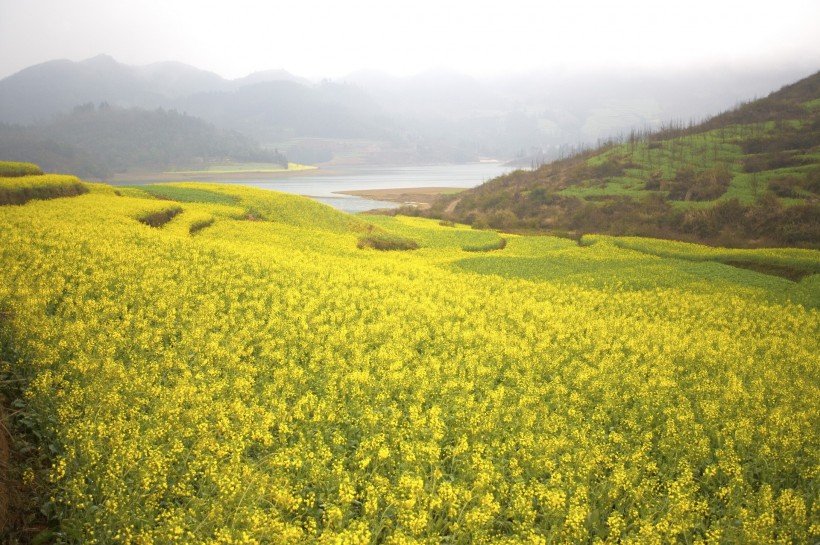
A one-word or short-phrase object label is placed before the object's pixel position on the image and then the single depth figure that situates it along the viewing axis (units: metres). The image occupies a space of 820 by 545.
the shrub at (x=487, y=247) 39.97
